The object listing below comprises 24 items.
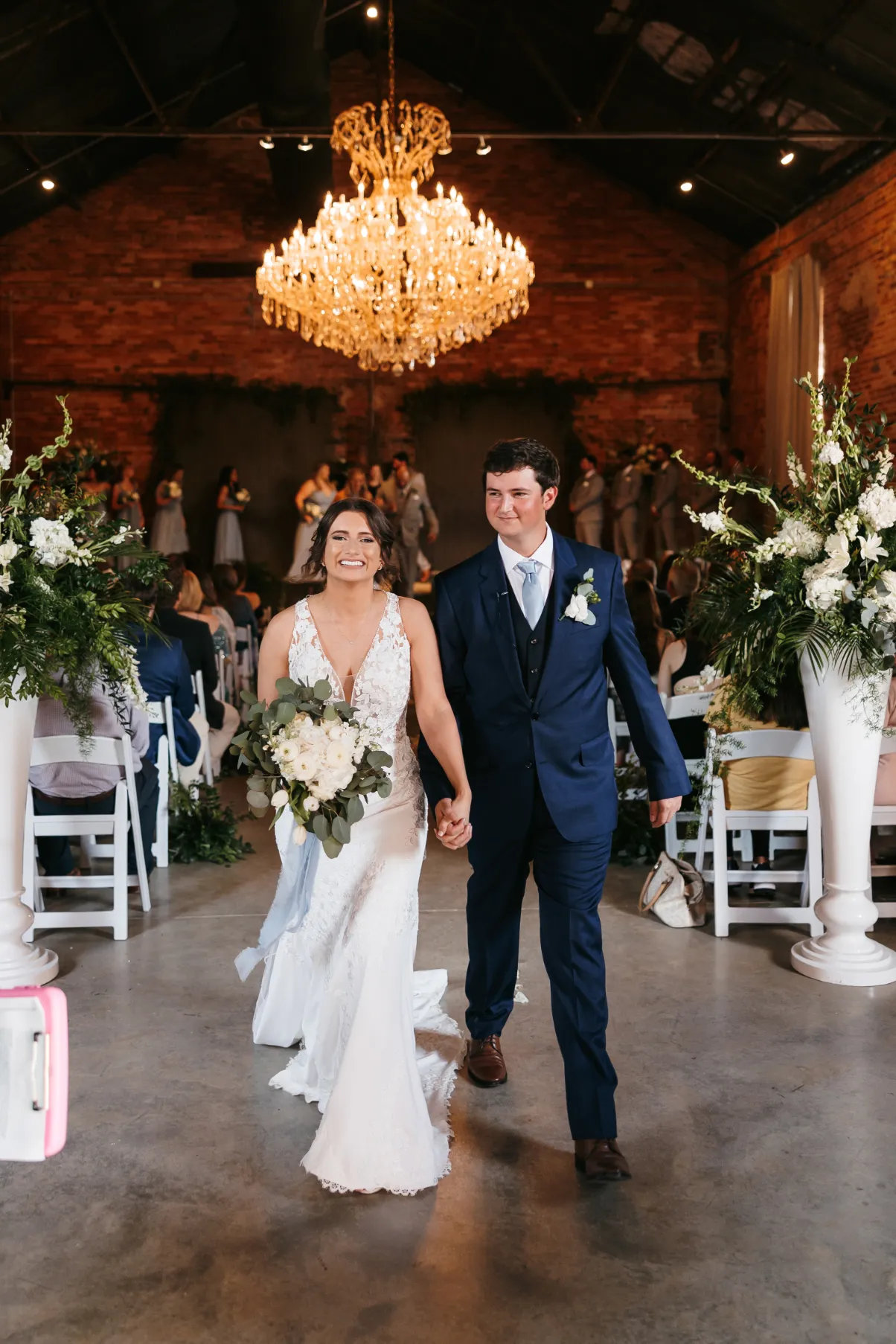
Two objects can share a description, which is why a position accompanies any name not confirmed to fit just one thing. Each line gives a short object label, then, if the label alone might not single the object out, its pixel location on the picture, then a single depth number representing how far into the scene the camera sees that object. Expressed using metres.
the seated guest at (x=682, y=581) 7.42
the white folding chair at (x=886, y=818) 4.55
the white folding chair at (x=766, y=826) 4.63
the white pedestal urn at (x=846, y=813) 4.10
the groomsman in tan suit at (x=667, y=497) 13.83
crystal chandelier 9.07
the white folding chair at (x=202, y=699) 6.48
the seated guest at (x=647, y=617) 6.27
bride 2.71
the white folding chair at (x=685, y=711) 5.28
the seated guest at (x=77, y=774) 4.80
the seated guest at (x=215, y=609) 8.11
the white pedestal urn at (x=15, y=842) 3.99
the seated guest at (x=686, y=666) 5.59
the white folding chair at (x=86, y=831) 4.60
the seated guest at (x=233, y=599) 9.12
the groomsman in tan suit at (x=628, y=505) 14.03
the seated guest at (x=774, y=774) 4.71
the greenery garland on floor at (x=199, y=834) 5.84
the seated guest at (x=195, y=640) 5.97
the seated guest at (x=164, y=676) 5.48
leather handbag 4.76
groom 2.77
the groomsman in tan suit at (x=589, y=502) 14.21
